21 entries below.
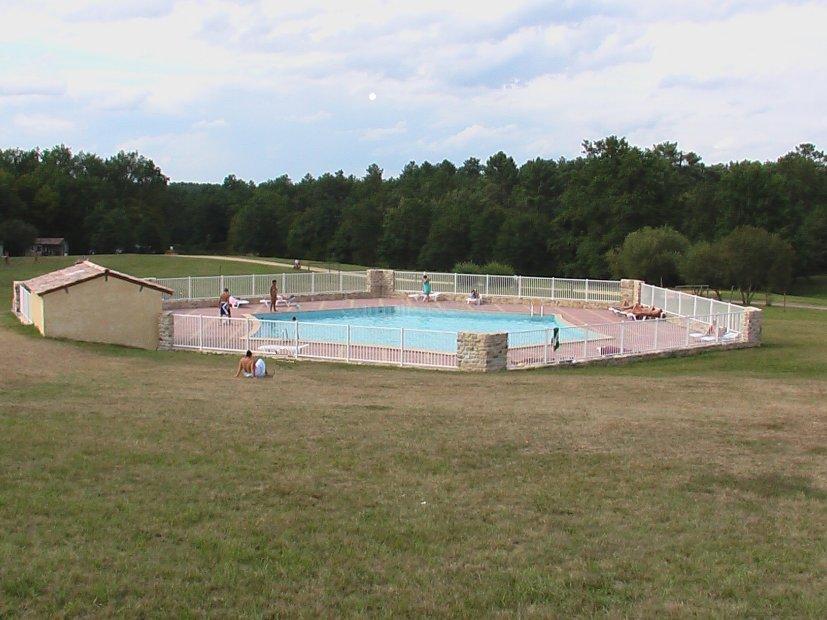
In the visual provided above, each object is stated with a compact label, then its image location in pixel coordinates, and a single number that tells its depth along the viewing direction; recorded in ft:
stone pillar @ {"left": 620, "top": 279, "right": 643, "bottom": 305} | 117.39
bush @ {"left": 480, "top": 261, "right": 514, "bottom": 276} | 171.32
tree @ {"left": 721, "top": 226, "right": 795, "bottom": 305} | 140.67
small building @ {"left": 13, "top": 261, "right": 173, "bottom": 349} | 79.00
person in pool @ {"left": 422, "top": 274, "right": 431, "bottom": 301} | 133.39
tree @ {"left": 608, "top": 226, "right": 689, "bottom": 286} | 173.06
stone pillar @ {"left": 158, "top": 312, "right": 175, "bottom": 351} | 81.41
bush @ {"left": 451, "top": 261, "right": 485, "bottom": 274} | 175.11
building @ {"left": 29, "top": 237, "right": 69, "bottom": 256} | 245.45
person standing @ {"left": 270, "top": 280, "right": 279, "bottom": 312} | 113.60
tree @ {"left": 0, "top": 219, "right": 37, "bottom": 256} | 217.77
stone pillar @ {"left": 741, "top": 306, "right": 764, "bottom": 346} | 81.61
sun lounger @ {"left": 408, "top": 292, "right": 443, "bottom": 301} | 133.49
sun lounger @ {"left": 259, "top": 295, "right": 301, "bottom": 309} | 120.37
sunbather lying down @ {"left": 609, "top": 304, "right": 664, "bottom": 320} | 102.01
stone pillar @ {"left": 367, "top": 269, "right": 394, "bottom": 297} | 138.62
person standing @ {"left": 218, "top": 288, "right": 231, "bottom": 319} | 98.39
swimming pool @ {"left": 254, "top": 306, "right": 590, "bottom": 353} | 74.08
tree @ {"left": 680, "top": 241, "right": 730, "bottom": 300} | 147.33
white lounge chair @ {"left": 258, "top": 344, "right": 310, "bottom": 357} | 74.54
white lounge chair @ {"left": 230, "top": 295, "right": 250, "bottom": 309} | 118.62
